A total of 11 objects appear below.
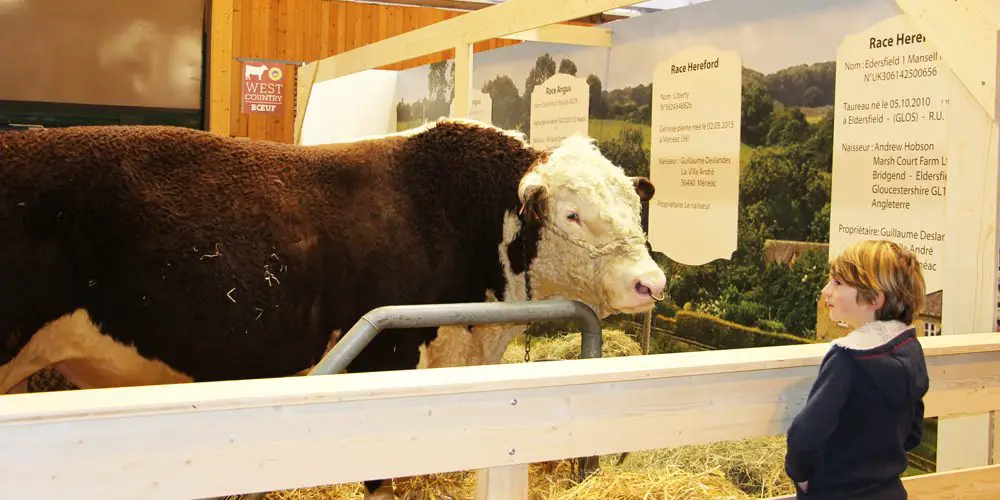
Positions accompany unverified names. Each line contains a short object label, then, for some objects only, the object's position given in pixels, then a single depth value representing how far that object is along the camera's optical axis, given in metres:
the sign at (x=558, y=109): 5.68
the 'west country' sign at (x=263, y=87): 9.15
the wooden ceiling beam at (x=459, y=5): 9.35
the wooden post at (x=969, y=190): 2.57
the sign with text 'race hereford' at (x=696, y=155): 4.37
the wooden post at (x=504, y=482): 1.65
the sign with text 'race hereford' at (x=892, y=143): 3.15
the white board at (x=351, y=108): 7.52
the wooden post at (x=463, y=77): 4.80
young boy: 1.80
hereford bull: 2.63
